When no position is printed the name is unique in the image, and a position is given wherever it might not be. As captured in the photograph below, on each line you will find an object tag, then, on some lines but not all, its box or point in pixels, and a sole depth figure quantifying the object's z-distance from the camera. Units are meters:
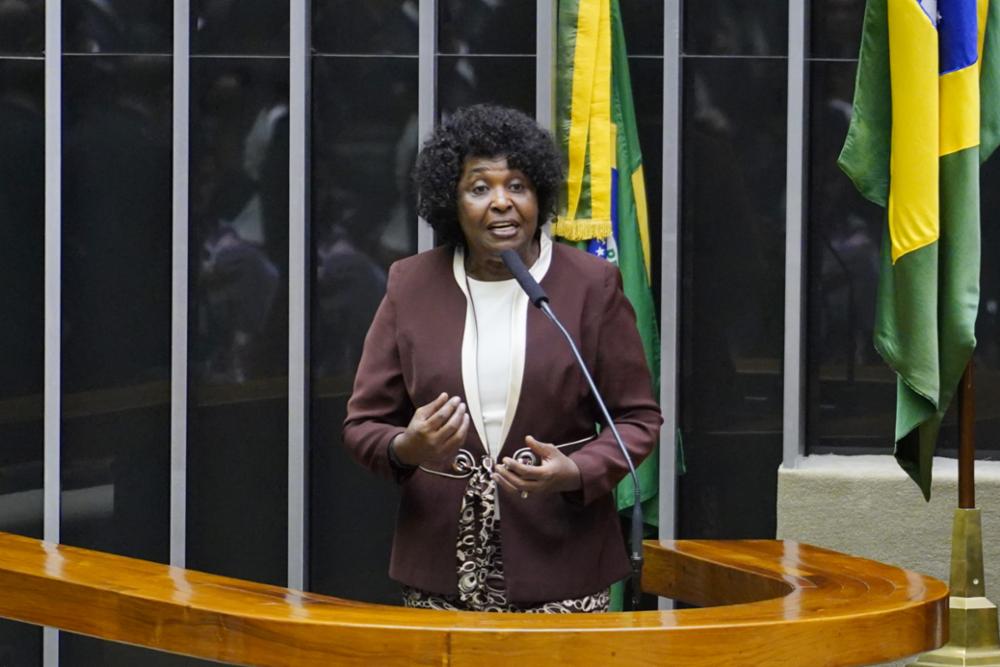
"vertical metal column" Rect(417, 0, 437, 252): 10.67
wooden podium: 5.32
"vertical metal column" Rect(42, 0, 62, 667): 10.95
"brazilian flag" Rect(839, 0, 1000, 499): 7.43
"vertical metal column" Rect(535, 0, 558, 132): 10.39
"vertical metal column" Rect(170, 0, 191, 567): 10.91
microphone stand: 5.88
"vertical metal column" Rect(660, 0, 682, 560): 10.31
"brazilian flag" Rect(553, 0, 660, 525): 9.52
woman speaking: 6.39
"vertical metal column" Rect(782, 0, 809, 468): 10.01
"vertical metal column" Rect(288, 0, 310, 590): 10.82
